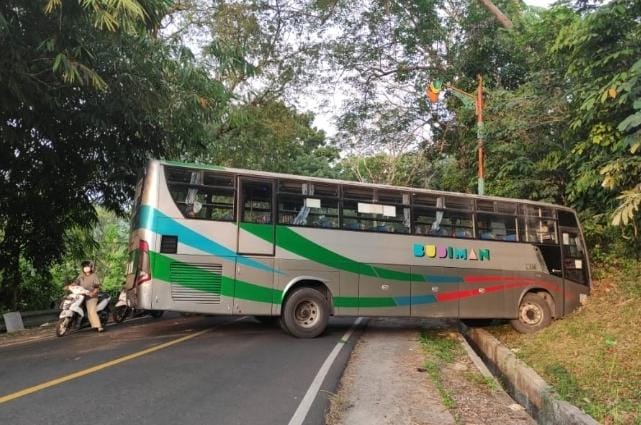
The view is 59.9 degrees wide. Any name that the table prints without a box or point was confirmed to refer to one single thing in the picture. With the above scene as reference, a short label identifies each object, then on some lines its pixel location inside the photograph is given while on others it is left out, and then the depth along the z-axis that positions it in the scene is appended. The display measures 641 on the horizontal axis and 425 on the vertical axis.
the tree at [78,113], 7.48
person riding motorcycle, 10.67
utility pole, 15.59
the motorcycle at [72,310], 10.42
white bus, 9.22
